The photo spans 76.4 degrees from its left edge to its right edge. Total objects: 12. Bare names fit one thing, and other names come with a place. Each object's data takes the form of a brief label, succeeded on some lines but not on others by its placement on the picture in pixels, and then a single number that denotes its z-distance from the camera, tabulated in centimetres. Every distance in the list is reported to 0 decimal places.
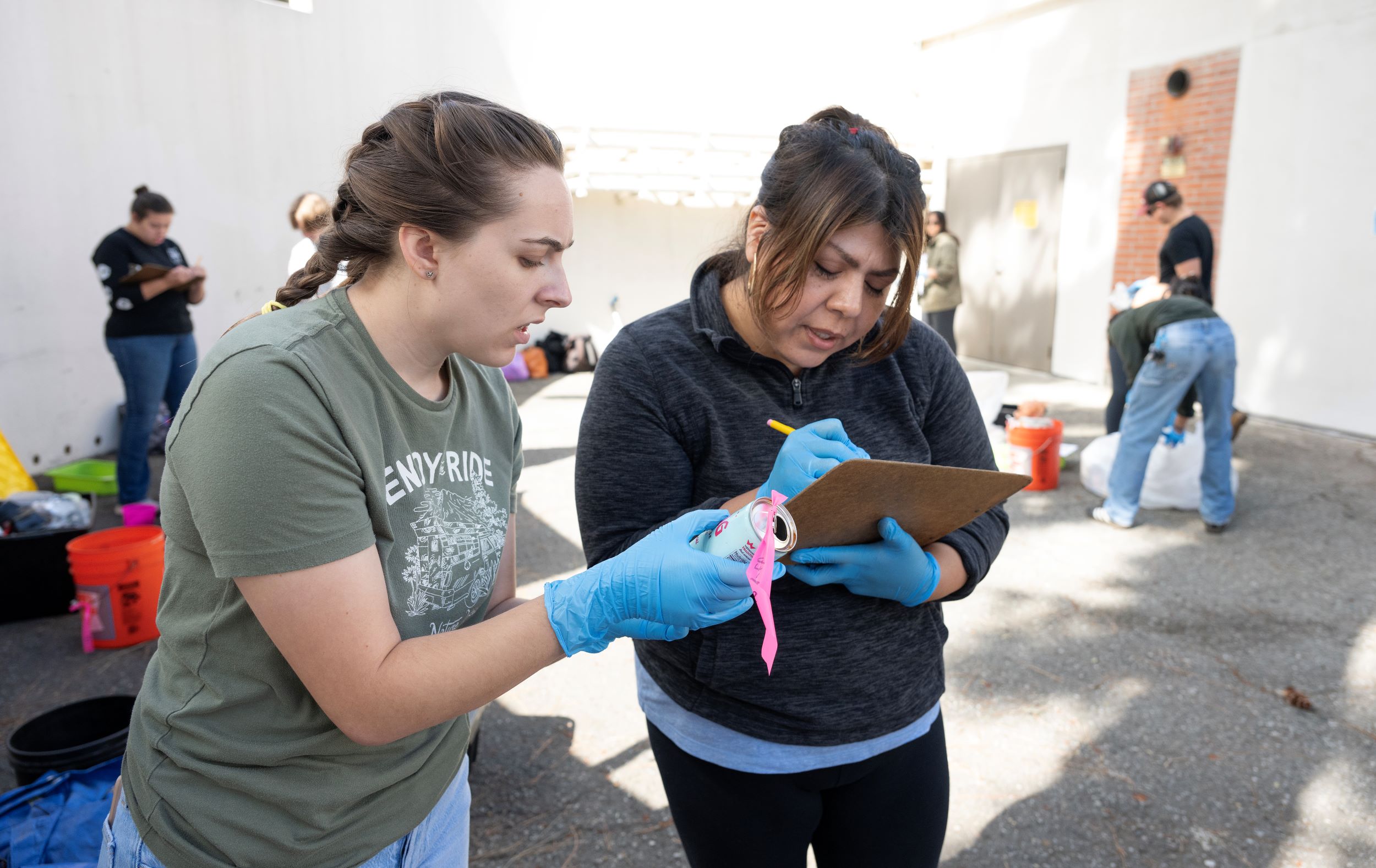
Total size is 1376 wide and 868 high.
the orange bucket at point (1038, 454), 586
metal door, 1024
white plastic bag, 547
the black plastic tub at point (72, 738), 226
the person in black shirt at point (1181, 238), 558
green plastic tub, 586
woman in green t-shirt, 99
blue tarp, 187
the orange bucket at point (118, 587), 371
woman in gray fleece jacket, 139
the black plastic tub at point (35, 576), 397
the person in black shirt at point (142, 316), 520
